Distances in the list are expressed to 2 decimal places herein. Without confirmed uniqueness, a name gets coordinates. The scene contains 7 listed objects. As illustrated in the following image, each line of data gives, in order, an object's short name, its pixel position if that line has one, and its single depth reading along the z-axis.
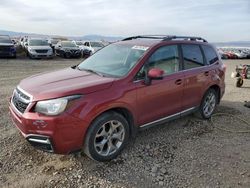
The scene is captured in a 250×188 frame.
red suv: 2.46
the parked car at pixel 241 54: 23.84
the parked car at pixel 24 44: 16.28
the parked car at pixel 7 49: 14.28
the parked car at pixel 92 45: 17.65
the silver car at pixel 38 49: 14.78
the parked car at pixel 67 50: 16.48
